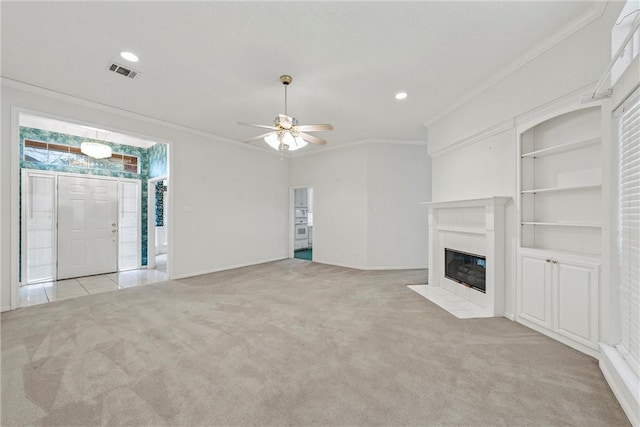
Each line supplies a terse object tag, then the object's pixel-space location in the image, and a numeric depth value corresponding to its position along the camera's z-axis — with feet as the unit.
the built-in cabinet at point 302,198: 30.31
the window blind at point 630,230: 5.82
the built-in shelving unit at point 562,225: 7.67
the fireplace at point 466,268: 11.59
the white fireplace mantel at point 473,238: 10.41
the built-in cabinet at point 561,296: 7.48
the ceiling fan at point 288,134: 10.03
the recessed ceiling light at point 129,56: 9.15
